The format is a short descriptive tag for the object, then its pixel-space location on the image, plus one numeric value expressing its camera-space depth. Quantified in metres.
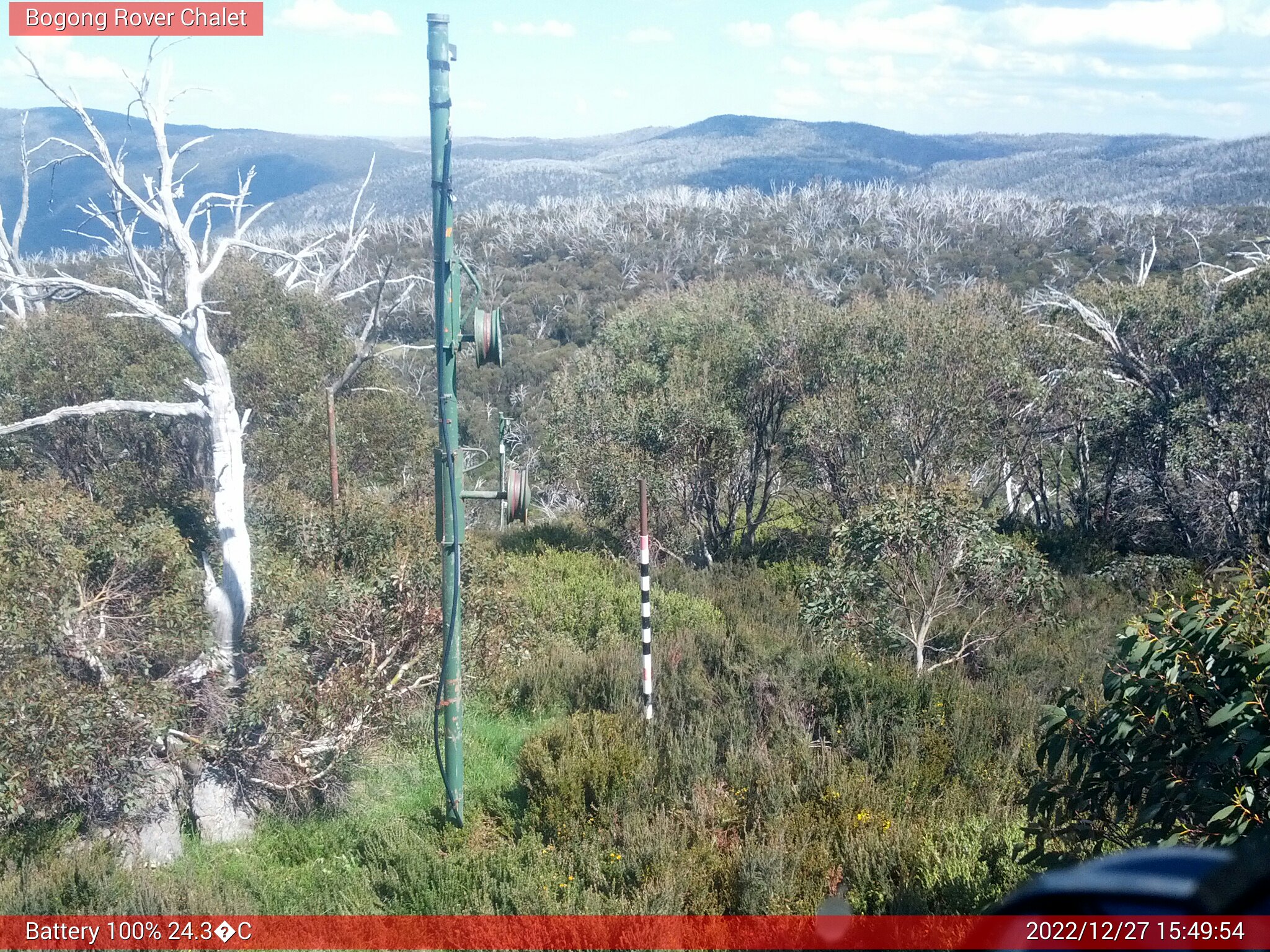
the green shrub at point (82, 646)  5.84
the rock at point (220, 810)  6.76
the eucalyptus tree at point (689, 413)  15.40
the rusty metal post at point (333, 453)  11.55
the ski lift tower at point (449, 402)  5.79
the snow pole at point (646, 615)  7.71
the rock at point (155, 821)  6.41
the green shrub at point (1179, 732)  3.46
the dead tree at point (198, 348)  7.55
